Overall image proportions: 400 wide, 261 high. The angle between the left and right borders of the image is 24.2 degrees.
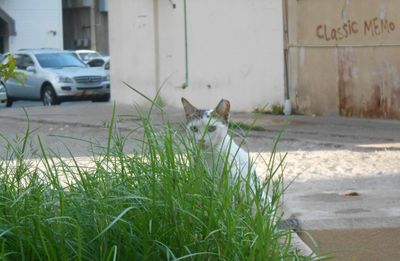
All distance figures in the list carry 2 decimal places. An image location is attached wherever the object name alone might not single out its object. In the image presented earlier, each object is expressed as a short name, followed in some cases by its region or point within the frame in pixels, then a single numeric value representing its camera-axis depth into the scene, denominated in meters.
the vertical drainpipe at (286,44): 16.19
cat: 4.91
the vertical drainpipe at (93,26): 47.66
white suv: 25.42
